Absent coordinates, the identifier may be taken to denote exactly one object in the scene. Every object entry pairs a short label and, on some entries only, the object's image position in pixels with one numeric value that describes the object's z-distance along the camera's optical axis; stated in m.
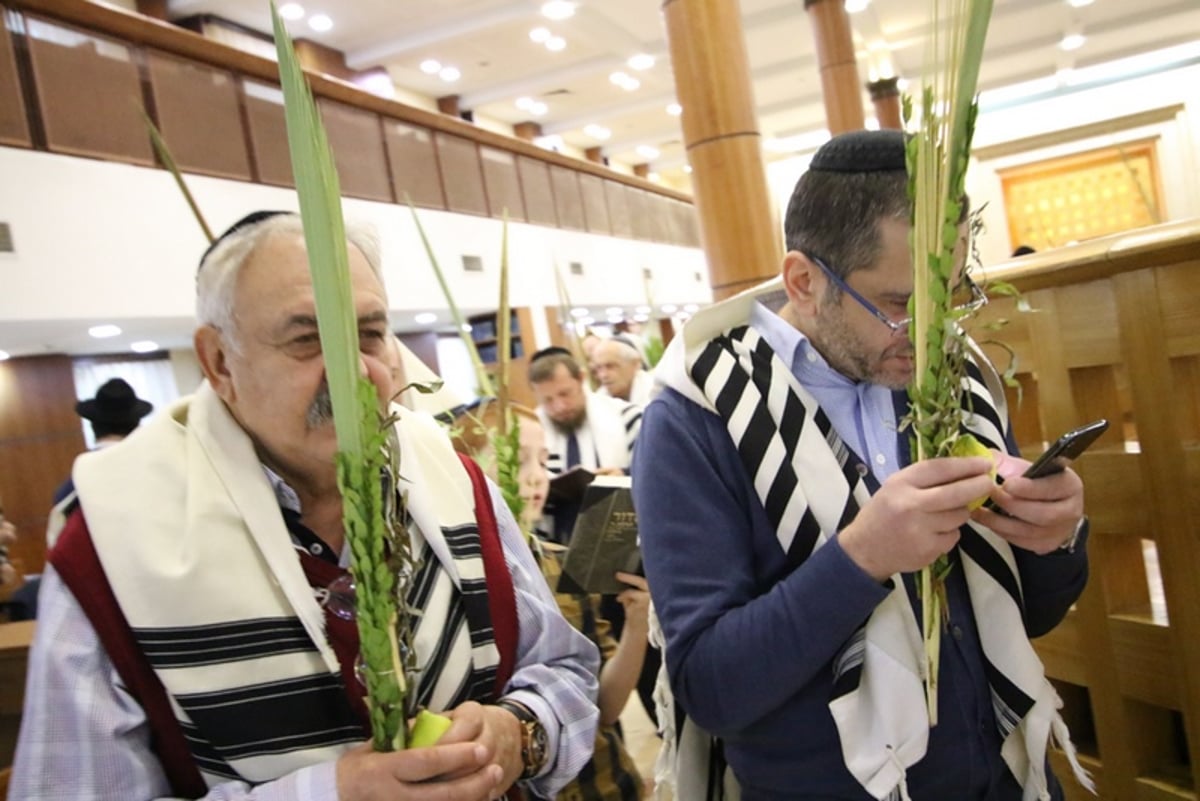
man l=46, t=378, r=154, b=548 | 3.78
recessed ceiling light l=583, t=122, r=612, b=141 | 16.41
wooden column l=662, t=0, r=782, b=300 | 3.64
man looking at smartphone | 1.04
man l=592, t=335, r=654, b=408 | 4.70
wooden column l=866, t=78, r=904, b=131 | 10.53
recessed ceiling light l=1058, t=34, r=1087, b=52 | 13.58
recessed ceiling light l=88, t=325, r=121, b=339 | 6.66
